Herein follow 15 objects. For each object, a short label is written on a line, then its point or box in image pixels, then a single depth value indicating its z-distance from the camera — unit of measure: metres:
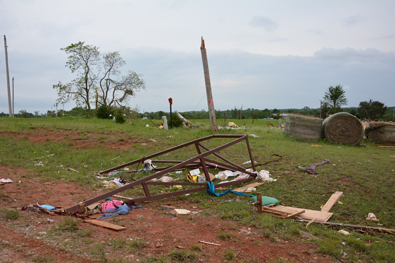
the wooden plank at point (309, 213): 4.29
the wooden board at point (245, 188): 5.63
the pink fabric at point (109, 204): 4.31
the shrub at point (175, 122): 16.15
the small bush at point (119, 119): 16.80
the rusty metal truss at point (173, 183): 4.13
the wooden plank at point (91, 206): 4.20
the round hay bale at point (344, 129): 11.56
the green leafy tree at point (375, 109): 33.03
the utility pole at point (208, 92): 13.14
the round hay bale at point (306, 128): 11.83
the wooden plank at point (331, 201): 4.62
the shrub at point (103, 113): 19.75
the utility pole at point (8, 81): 25.64
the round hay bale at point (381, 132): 11.97
